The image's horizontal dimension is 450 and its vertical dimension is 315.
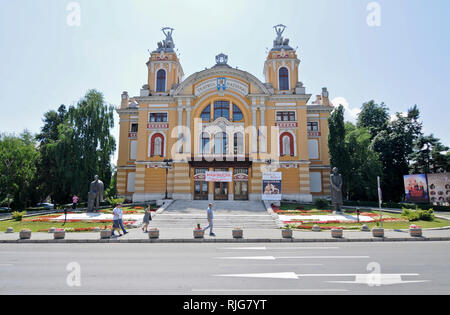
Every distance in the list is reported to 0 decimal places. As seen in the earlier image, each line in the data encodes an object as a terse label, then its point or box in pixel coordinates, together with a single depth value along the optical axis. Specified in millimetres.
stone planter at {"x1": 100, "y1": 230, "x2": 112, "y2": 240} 15602
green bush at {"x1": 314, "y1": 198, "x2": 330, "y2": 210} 28562
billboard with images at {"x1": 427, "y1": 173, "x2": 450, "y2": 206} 29328
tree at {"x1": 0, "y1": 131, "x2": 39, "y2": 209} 36594
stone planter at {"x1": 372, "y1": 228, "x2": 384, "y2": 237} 15338
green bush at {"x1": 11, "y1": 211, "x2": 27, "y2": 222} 23797
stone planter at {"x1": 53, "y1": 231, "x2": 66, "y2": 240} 15531
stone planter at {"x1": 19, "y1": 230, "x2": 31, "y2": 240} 15766
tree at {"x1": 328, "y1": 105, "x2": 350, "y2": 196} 33500
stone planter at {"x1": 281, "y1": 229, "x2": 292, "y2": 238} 15344
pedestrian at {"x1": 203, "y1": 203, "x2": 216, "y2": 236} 16906
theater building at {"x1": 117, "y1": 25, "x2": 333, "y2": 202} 34875
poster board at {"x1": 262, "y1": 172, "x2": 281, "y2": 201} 31375
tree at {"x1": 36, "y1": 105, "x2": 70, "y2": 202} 35100
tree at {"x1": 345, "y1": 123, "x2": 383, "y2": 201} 35125
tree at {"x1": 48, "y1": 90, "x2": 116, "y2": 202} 33781
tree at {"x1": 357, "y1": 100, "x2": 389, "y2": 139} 49438
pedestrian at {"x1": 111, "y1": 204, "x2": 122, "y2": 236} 16672
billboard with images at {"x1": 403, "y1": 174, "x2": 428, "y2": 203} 30750
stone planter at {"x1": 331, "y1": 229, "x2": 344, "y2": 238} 15367
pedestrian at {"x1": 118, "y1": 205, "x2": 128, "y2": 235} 16873
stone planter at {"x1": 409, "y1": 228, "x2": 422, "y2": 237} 15552
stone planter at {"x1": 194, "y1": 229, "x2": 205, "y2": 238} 15414
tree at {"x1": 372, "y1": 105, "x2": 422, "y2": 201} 41062
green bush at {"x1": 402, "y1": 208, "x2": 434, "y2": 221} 21156
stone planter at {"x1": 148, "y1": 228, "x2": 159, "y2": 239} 15391
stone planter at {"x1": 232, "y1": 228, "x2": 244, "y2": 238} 15322
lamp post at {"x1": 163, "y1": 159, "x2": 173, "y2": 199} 34012
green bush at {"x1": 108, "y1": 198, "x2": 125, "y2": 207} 32062
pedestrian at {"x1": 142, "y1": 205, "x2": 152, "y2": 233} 18062
